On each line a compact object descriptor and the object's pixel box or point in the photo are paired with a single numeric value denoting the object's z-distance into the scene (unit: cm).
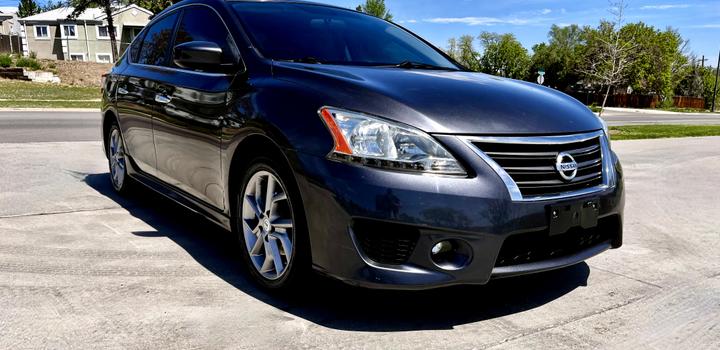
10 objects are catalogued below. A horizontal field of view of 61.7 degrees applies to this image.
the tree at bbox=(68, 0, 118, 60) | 4050
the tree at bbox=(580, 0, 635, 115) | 2192
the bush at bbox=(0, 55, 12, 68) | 3279
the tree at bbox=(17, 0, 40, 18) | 9312
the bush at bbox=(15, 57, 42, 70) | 3381
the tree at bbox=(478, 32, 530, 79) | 9388
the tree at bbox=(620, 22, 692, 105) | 6047
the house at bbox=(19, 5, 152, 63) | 5428
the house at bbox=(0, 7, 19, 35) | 7325
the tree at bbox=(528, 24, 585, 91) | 7694
